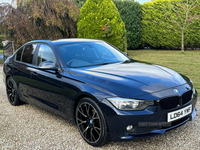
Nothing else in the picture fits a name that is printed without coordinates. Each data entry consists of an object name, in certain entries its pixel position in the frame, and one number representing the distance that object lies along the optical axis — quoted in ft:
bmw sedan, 9.23
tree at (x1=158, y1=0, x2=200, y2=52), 61.86
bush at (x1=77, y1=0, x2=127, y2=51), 49.65
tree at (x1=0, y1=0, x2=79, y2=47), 48.73
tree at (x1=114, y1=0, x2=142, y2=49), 71.97
